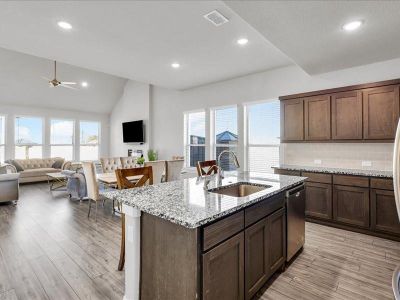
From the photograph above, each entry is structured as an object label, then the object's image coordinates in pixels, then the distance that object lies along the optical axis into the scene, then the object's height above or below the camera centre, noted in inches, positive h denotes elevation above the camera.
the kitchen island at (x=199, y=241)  56.4 -26.0
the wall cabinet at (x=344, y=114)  133.4 +24.7
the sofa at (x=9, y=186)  194.2 -30.6
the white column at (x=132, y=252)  70.9 -31.9
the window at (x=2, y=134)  305.1 +23.3
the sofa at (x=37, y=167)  291.7 -21.2
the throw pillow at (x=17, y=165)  289.1 -18.1
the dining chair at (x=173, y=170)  190.7 -15.8
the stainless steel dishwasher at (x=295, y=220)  96.3 -31.1
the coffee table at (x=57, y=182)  251.9 -40.8
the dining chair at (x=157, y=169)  174.2 -14.0
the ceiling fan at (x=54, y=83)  220.3 +67.3
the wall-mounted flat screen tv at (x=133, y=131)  313.7 +28.4
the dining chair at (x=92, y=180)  156.2 -20.2
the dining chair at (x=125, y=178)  93.3 -11.7
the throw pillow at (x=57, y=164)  323.0 -18.2
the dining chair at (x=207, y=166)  135.3 -9.6
